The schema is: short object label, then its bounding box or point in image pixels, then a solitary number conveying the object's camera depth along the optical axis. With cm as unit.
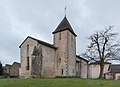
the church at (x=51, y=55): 2043
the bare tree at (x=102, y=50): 2119
